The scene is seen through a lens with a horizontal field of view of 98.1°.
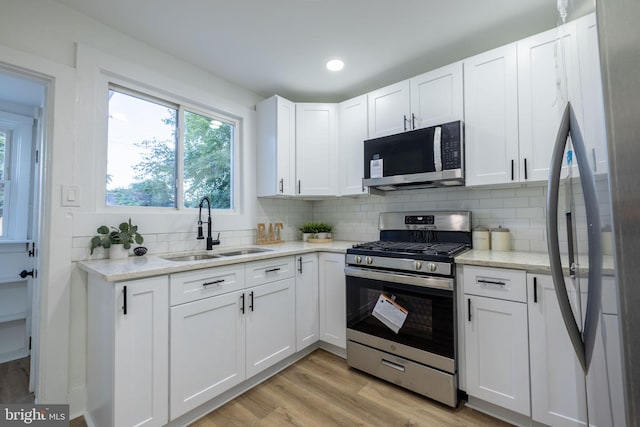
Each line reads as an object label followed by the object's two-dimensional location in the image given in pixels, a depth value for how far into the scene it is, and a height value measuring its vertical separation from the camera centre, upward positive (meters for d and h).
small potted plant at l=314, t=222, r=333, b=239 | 3.00 -0.11
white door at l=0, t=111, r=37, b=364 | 2.49 -0.04
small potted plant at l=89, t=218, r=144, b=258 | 1.76 -0.11
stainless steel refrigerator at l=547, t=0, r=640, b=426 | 0.37 -0.01
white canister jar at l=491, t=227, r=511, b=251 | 2.04 -0.14
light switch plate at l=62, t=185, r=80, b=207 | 1.68 +0.17
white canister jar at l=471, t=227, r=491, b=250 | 2.11 -0.14
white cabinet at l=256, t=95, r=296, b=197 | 2.69 +0.74
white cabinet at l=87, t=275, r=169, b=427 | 1.33 -0.66
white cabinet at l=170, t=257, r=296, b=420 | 1.56 -0.69
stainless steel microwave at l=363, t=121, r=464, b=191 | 2.03 +0.49
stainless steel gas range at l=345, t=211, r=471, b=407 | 1.72 -0.60
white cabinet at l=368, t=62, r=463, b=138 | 2.11 +0.98
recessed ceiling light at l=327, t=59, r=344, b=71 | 2.36 +1.36
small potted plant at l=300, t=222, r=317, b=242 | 3.05 -0.09
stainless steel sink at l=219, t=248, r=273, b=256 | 2.34 -0.26
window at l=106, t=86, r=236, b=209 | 2.04 +0.58
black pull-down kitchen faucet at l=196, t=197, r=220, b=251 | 2.26 -0.09
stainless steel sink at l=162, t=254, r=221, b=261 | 2.10 -0.27
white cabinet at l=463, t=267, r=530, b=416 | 1.53 -0.68
